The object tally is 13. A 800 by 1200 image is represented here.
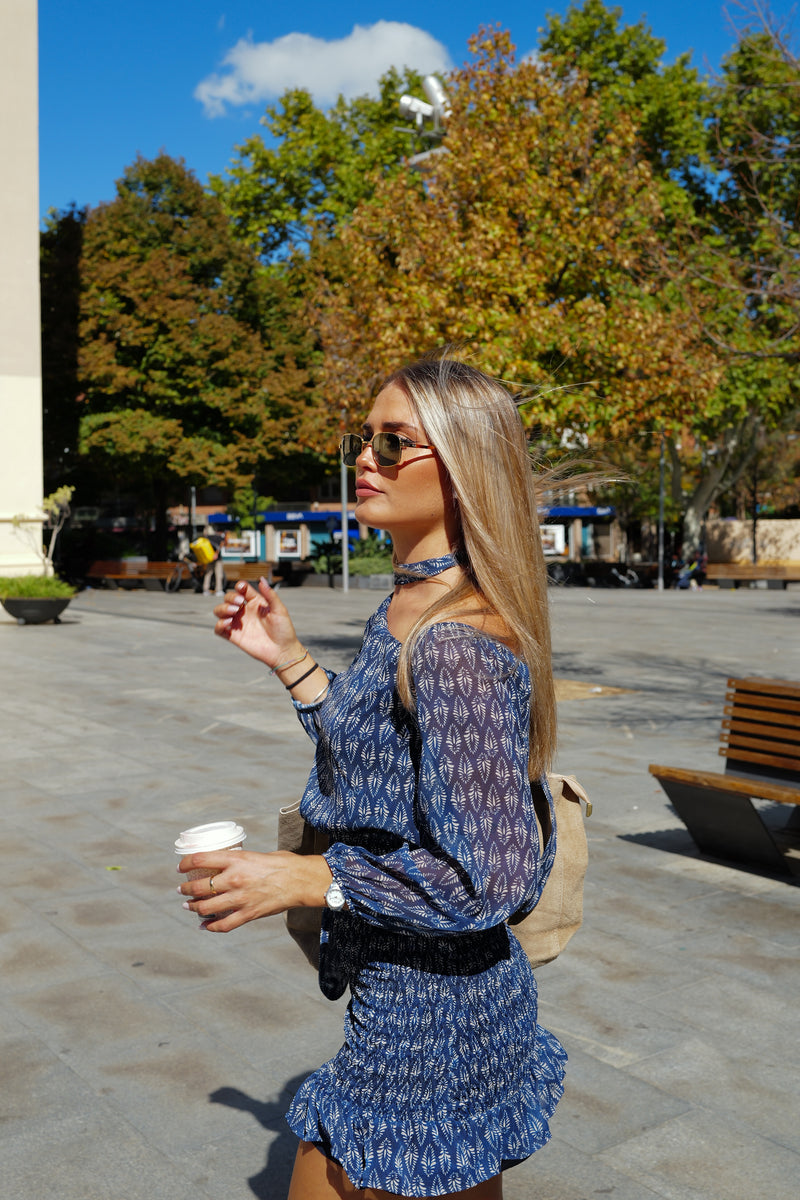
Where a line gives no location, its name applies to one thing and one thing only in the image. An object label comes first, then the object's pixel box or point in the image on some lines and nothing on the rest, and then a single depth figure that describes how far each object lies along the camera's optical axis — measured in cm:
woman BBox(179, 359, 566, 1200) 158
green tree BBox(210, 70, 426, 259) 3984
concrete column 1991
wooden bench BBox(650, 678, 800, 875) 561
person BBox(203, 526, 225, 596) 3112
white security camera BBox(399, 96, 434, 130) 1761
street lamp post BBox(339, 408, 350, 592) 2996
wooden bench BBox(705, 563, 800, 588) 3578
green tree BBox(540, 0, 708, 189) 3406
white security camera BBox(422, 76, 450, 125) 1271
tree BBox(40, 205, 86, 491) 3366
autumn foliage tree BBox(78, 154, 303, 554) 3447
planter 1967
